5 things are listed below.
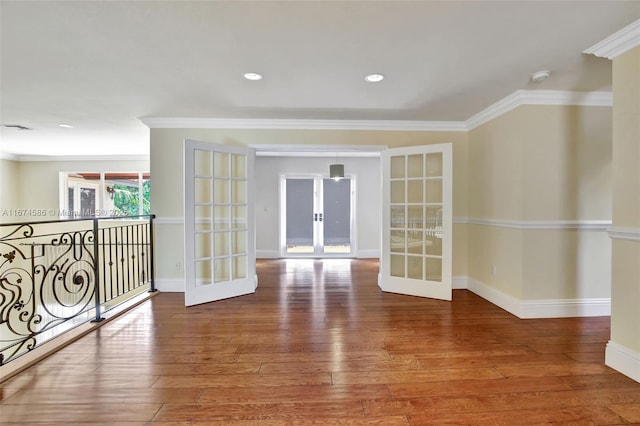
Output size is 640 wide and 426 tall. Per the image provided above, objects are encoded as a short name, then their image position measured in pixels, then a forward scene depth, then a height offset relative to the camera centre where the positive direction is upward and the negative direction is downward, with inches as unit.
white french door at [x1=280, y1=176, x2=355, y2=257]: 269.3 -4.3
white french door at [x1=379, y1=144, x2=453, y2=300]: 142.0 -7.3
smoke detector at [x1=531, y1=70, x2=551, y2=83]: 99.8 +46.3
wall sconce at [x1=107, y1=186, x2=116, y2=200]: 266.2 +15.8
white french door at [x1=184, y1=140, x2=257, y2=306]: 134.9 -7.3
